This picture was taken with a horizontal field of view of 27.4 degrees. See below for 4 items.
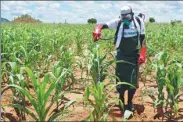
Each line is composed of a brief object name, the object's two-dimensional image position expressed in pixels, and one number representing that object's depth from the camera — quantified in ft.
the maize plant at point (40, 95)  11.09
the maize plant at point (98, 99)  11.93
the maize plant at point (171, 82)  13.39
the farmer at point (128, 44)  14.79
